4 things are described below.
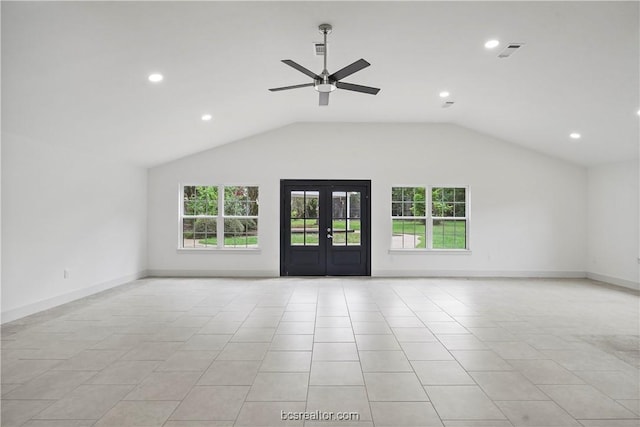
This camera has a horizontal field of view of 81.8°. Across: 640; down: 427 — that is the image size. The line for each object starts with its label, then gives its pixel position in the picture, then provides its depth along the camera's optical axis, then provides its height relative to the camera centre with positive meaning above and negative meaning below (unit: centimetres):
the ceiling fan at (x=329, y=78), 323 +135
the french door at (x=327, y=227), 768 -11
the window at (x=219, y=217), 773 +10
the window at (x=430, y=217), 775 +11
